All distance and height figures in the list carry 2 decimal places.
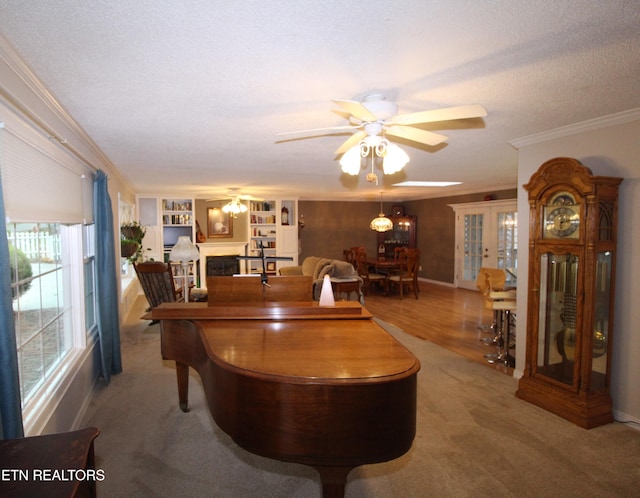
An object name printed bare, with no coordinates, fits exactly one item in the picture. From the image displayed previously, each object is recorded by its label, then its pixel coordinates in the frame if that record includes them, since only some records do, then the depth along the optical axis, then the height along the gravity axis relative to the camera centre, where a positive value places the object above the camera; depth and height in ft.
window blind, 5.61 +1.07
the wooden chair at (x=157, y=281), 16.78 -2.19
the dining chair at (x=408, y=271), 24.12 -2.53
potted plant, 17.18 -0.33
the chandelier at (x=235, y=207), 24.25 +1.74
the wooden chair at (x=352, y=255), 26.37 -1.63
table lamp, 16.48 -0.89
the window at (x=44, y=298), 6.98 -1.46
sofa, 20.45 -2.12
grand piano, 4.88 -2.25
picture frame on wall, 29.55 +0.71
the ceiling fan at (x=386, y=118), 5.56 +1.82
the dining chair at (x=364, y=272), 25.46 -2.69
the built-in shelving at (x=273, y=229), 29.96 +0.31
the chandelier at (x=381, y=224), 27.20 +0.65
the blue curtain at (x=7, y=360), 4.65 -1.63
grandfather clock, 8.82 -1.43
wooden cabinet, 33.24 -0.11
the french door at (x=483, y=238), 25.12 -0.35
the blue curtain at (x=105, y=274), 10.80 -1.23
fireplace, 28.73 -2.47
